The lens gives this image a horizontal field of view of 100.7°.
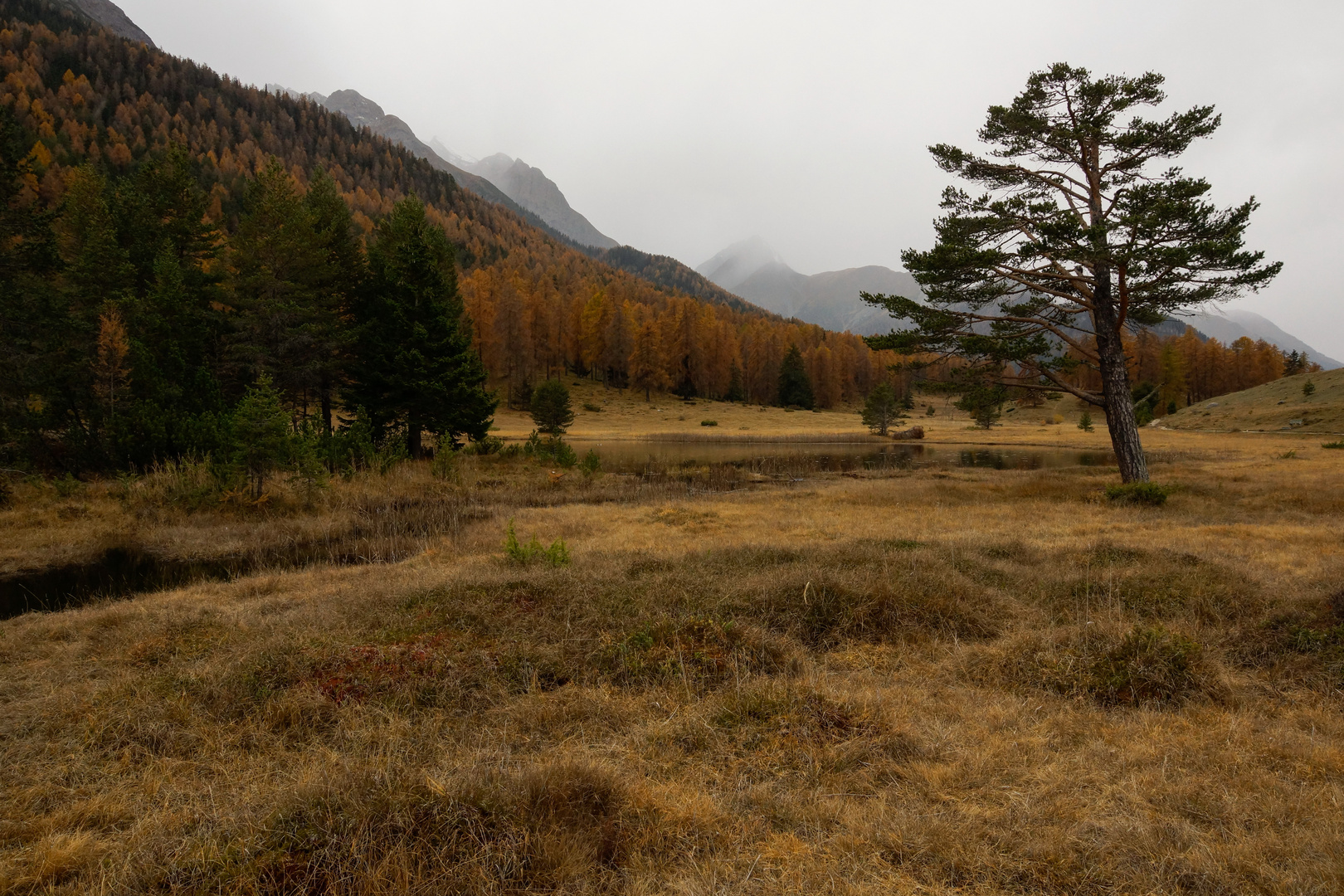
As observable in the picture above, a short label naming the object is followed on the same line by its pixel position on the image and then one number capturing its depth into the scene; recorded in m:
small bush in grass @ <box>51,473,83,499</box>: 14.80
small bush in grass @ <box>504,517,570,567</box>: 9.20
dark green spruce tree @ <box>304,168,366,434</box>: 23.53
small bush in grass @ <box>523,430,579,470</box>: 25.57
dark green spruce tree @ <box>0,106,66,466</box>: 14.25
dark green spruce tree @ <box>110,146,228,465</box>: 17.16
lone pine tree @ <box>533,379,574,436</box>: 37.62
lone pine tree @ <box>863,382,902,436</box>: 53.88
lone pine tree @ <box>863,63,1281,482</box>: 13.83
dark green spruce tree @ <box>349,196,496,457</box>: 22.89
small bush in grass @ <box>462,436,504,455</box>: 26.08
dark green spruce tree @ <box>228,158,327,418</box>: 21.56
